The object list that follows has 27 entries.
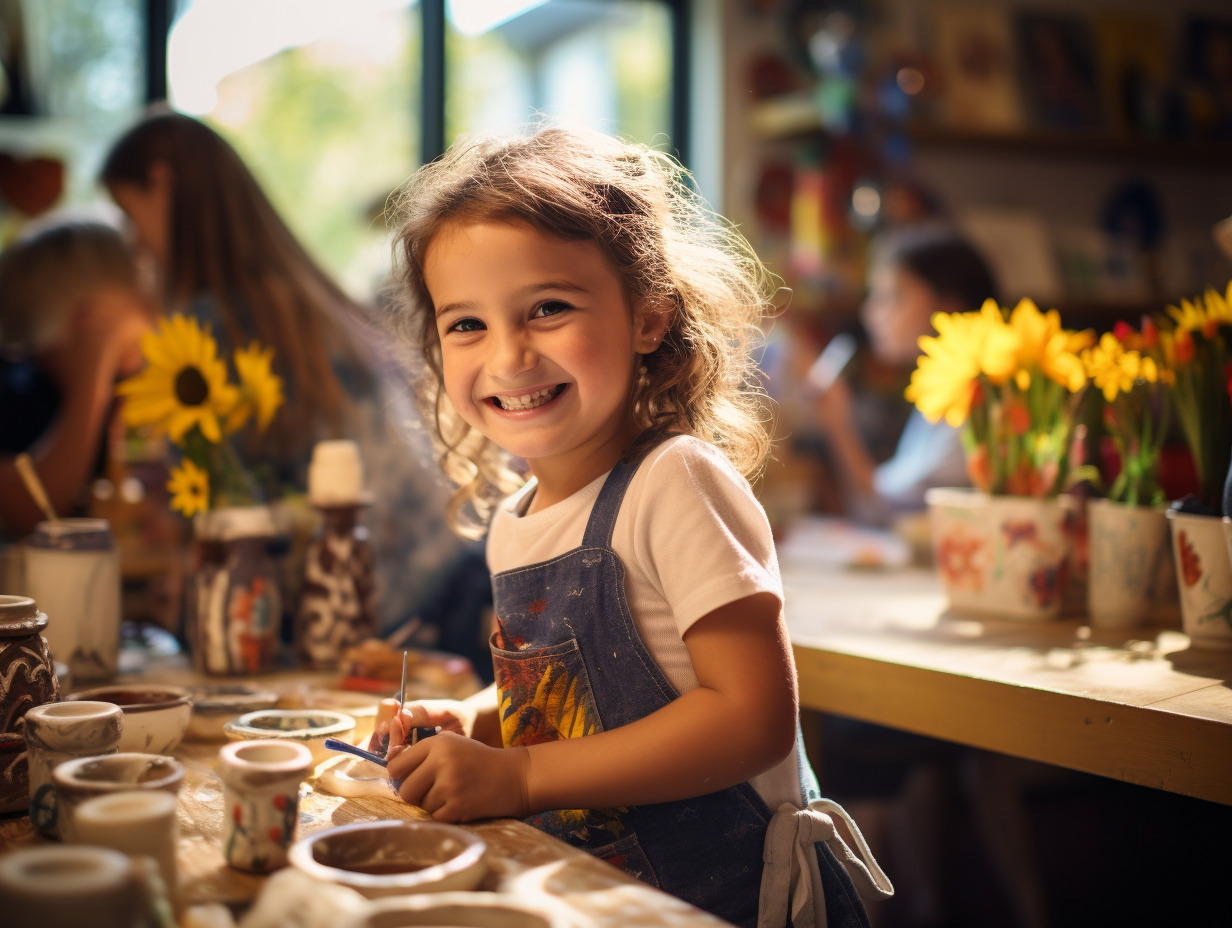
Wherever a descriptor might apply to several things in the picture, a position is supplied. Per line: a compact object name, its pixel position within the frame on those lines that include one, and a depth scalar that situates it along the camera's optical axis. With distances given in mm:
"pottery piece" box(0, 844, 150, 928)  506
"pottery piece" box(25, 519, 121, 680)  1261
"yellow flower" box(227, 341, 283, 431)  1427
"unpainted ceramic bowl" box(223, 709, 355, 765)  994
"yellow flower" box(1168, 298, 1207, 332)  1358
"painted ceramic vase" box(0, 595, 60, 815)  832
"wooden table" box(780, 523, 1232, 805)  1002
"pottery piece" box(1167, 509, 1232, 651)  1250
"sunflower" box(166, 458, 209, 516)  1398
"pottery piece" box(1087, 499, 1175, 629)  1399
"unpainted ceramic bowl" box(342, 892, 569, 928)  586
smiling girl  865
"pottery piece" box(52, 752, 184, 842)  702
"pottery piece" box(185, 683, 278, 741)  1074
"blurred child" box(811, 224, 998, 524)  2721
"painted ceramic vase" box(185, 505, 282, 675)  1348
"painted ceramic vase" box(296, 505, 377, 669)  1403
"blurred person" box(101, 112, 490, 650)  1777
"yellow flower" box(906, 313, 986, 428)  1531
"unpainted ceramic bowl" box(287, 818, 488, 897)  656
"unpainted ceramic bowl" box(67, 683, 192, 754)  966
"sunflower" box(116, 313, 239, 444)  1384
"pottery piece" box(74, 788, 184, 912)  625
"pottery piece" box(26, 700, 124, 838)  773
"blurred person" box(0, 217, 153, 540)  2420
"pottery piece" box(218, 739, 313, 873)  712
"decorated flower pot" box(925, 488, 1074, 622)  1459
